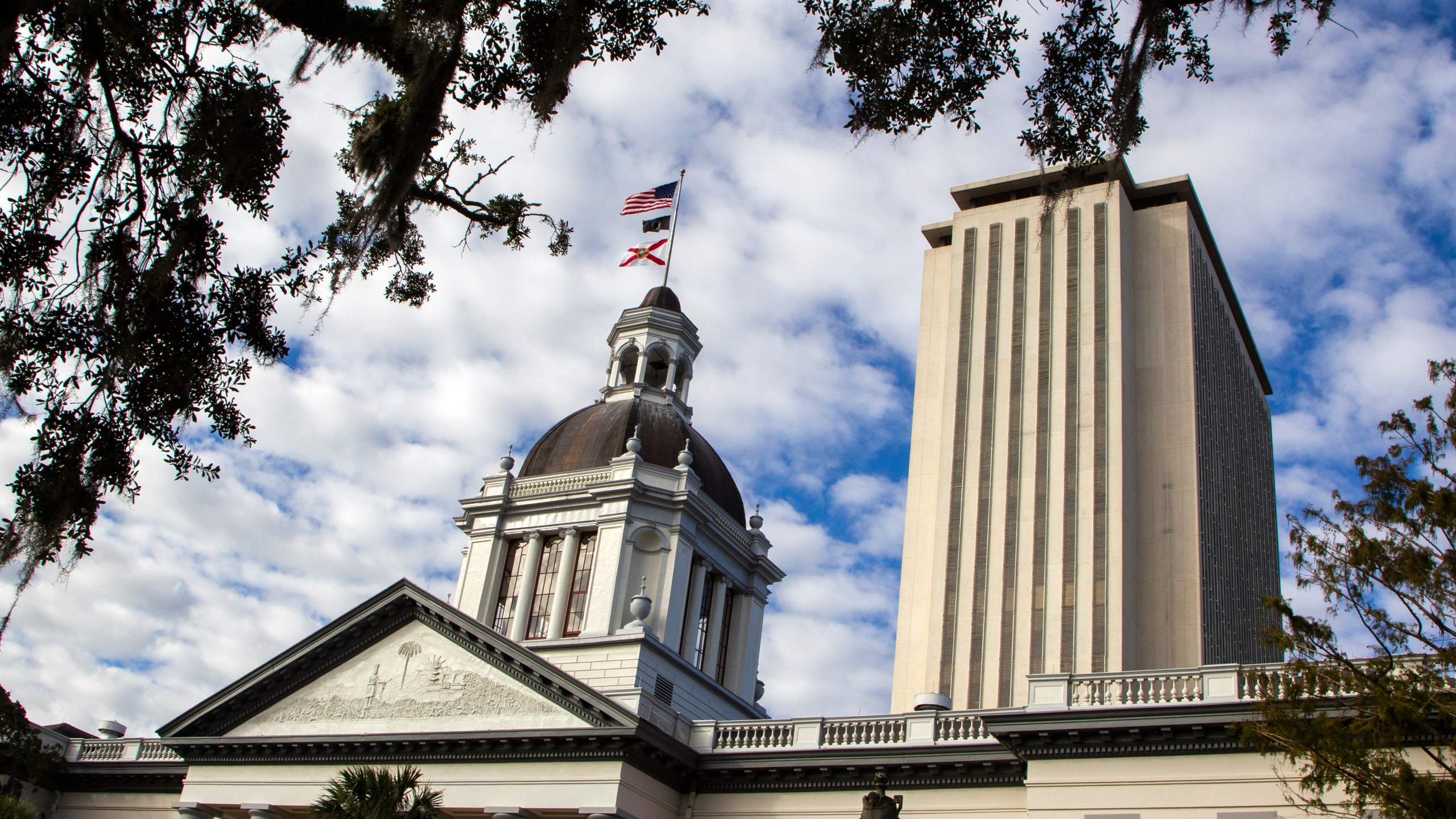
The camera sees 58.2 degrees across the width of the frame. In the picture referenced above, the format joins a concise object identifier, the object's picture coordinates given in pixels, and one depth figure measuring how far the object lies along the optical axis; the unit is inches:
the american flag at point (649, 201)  1616.6
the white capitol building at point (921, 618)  925.8
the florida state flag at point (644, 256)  1712.6
